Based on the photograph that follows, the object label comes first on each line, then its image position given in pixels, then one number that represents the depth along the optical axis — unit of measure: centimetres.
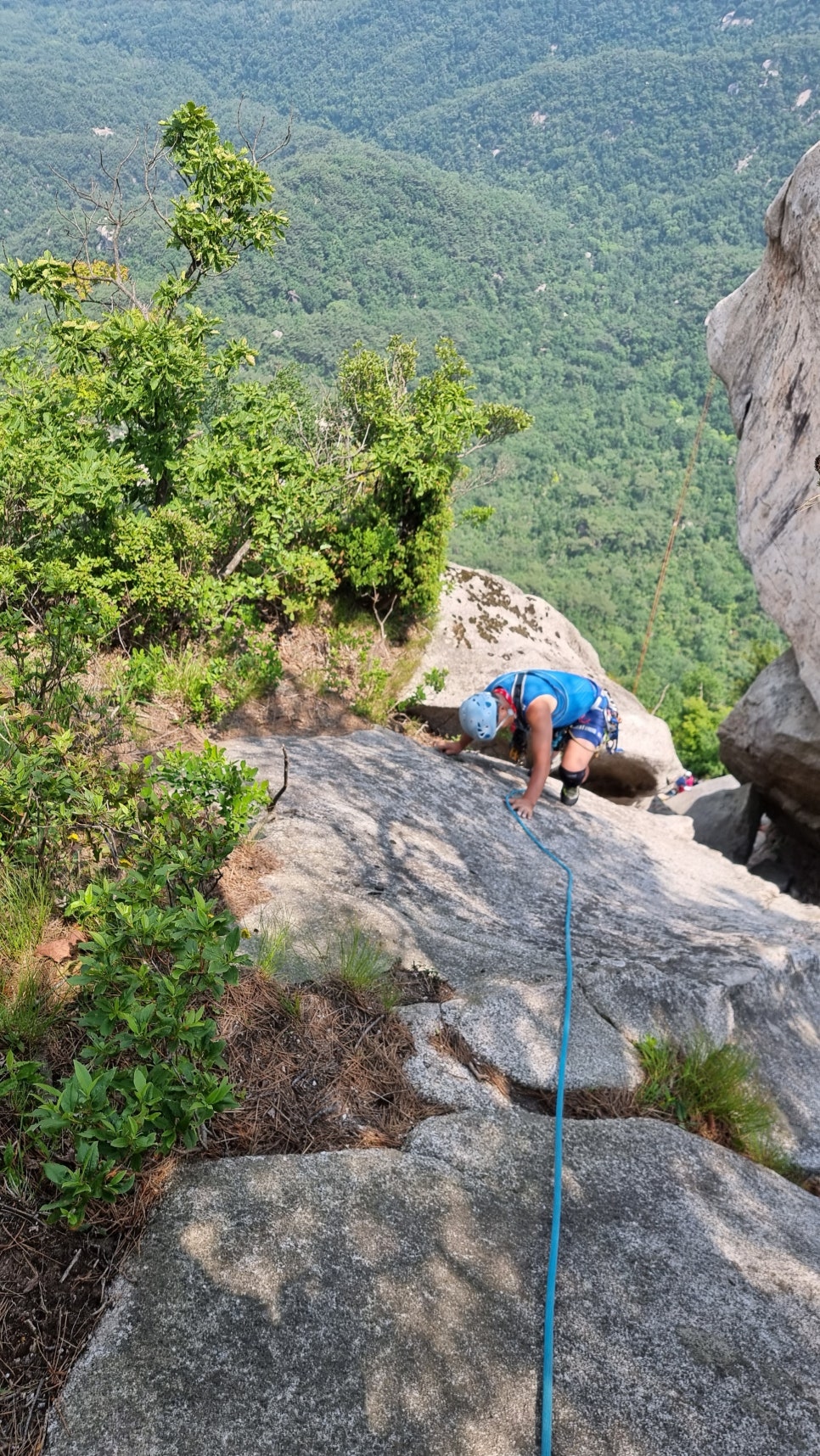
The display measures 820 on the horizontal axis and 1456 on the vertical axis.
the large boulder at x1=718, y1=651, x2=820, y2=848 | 1088
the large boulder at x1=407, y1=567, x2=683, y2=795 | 1064
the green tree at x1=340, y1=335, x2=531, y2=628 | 948
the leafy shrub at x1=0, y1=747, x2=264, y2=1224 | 222
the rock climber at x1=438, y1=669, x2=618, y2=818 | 690
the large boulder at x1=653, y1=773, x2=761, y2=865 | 1384
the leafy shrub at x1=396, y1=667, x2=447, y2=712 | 995
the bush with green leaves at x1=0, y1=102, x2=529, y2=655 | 655
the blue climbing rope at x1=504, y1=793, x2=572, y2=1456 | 200
